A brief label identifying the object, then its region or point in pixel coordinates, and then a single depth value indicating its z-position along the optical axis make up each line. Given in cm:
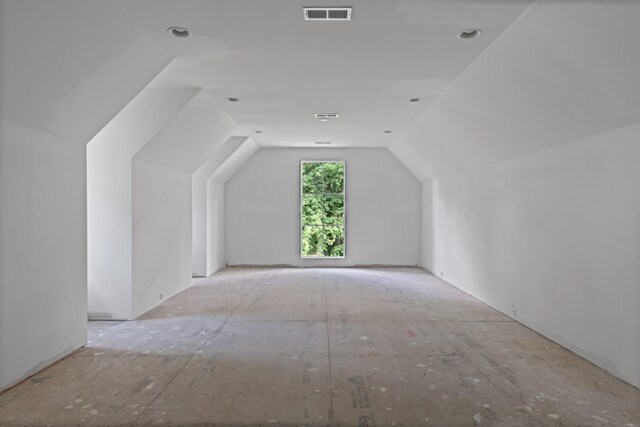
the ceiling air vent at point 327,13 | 316
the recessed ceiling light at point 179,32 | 354
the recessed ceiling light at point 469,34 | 358
